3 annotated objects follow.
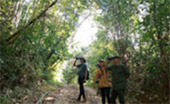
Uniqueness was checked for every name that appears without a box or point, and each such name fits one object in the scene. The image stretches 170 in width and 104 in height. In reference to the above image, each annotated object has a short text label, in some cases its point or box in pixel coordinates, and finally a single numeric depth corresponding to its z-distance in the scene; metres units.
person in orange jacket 5.84
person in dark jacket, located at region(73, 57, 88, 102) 6.89
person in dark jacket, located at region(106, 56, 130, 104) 5.15
